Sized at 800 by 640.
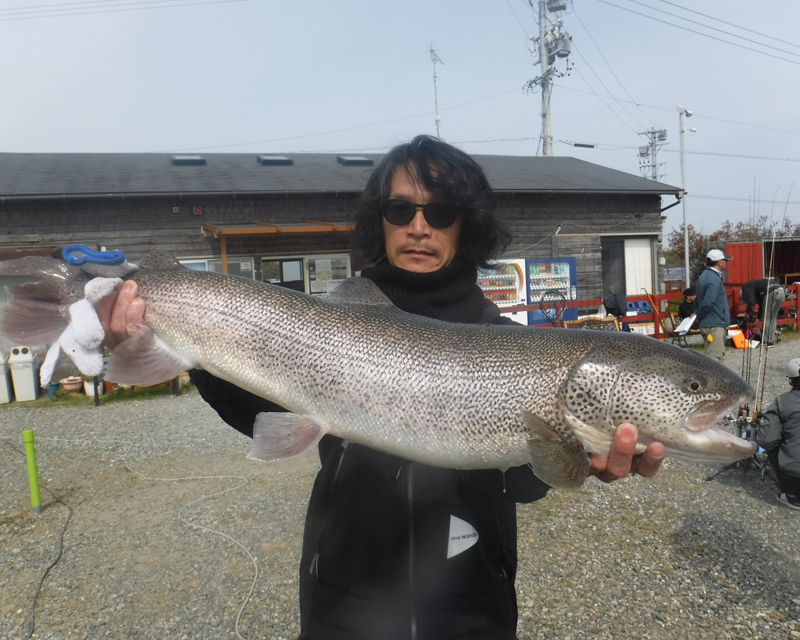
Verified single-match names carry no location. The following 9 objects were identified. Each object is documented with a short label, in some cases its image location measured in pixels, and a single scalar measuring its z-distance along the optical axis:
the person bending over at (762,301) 7.10
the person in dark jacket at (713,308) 10.02
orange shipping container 17.94
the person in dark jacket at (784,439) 5.17
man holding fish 1.86
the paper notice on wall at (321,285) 13.38
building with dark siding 11.87
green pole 5.38
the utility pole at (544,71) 29.98
